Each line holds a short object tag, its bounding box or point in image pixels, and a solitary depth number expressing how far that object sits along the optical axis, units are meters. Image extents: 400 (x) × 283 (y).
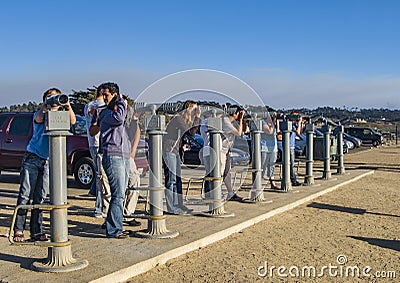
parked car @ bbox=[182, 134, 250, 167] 9.53
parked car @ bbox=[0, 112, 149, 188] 11.85
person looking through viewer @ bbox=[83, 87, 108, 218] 7.59
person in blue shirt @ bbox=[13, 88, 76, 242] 6.26
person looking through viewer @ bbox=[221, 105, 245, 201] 9.13
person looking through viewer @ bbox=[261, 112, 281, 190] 11.70
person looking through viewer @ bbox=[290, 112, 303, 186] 12.06
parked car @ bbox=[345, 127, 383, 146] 44.94
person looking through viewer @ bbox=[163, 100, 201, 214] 8.19
